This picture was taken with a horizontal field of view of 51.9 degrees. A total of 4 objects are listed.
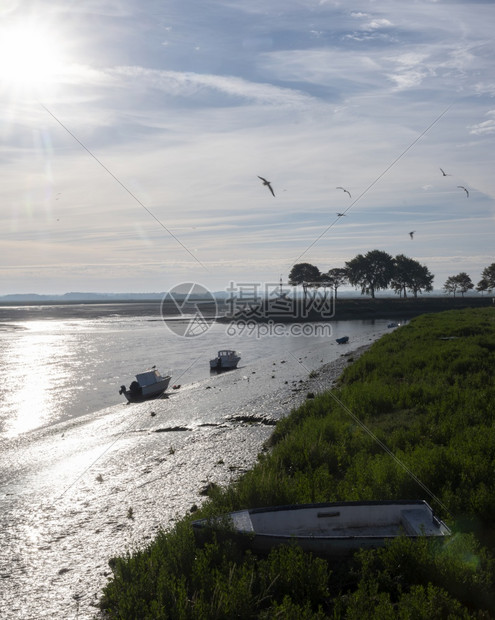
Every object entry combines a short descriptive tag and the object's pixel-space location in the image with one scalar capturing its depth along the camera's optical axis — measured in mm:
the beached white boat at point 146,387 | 32438
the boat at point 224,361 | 43188
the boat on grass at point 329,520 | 9617
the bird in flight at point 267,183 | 22025
